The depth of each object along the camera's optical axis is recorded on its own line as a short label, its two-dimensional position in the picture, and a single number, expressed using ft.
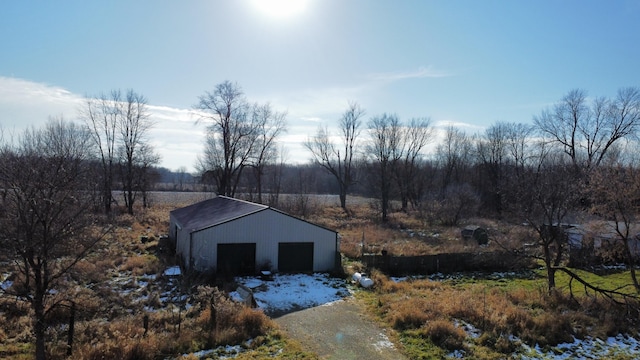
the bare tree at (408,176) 181.88
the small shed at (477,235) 93.50
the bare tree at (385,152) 167.94
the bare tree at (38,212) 29.96
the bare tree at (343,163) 186.39
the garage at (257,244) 60.44
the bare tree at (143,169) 147.84
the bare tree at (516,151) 171.94
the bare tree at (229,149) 145.89
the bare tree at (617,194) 57.82
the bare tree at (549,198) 56.65
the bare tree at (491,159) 179.85
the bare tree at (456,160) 200.75
